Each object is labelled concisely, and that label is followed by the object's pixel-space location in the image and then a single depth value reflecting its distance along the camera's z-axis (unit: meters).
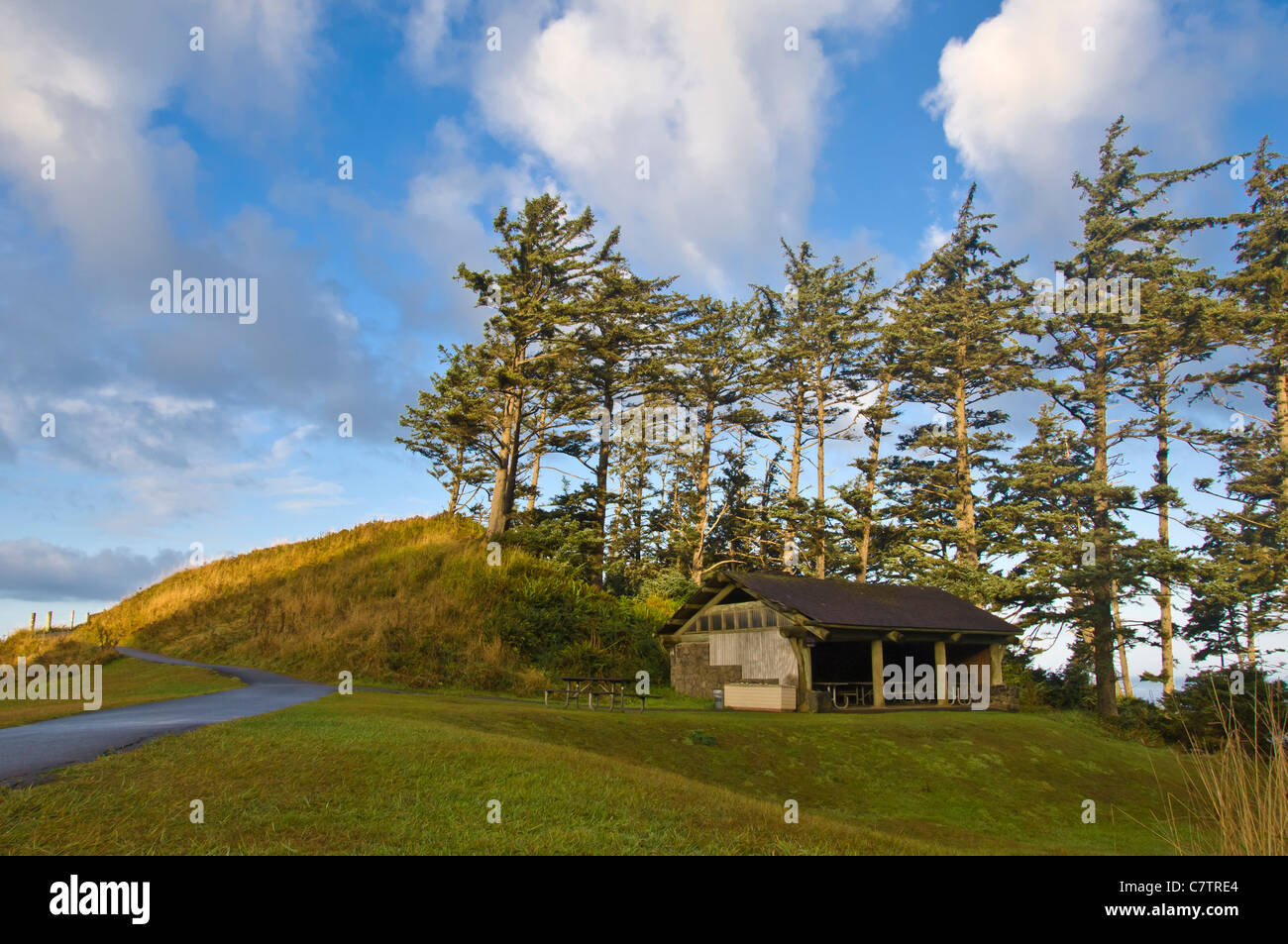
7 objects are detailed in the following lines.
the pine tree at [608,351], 37.19
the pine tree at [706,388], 41.12
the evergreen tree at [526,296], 35.16
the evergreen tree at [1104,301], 39.44
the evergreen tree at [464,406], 34.78
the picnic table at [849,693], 27.55
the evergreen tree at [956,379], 40.44
